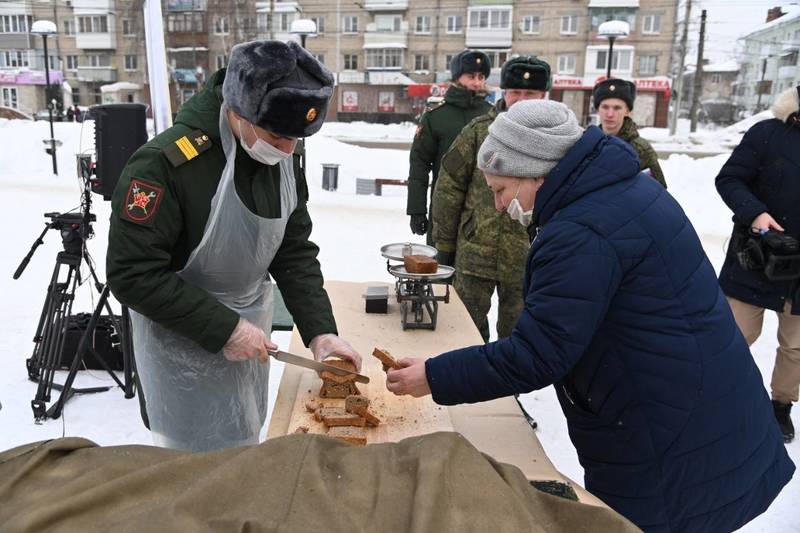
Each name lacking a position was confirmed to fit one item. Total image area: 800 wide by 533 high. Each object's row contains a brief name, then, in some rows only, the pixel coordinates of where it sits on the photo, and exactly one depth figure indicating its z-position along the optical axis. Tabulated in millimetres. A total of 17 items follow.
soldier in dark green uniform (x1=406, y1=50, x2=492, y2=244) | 4773
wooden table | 1941
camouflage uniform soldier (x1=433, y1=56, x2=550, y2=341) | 3639
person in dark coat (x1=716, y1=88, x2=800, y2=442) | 3541
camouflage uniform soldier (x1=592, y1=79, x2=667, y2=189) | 4387
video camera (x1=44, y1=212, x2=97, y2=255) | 3906
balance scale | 2895
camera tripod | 3848
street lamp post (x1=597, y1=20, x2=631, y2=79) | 9844
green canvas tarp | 1140
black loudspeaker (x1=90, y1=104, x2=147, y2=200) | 3699
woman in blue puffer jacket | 1595
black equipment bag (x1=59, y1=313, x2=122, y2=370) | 4430
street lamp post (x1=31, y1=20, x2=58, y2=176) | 11094
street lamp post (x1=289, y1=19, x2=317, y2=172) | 10586
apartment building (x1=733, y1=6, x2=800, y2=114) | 39156
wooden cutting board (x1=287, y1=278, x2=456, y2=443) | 2014
